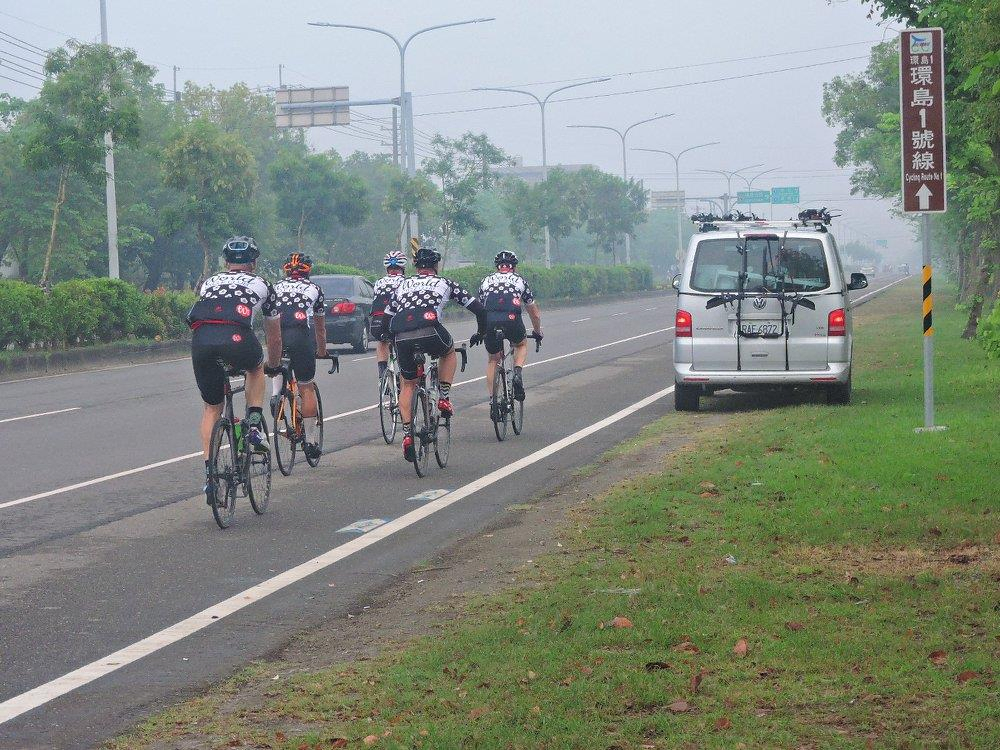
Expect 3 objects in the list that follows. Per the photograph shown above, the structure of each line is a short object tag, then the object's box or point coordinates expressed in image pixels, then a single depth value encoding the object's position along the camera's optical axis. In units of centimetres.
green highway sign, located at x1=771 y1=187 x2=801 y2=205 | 11800
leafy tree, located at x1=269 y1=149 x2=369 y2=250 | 5881
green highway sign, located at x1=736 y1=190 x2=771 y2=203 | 11862
